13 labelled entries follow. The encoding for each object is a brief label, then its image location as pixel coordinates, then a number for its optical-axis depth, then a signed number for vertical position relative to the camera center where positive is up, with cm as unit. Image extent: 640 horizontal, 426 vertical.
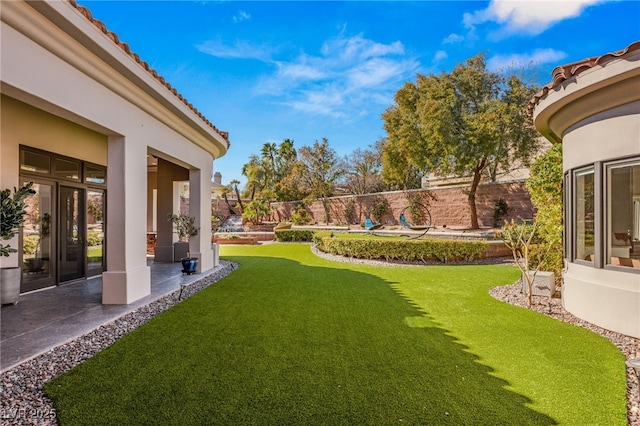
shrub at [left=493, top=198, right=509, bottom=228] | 2153 +20
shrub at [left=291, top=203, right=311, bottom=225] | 3508 -16
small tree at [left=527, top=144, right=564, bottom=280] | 791 +33
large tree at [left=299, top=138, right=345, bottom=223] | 3516 +476
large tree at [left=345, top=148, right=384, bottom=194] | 3862 +470
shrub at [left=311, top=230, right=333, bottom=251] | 1748 -133
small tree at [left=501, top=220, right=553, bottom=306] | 726 -91
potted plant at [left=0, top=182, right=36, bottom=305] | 411 +4
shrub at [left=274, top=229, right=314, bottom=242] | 2452 -144
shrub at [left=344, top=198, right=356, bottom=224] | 3197 +28
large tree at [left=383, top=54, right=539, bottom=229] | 1944 +509
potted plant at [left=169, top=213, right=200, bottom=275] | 1004 -44
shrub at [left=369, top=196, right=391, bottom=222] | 2925 +49
